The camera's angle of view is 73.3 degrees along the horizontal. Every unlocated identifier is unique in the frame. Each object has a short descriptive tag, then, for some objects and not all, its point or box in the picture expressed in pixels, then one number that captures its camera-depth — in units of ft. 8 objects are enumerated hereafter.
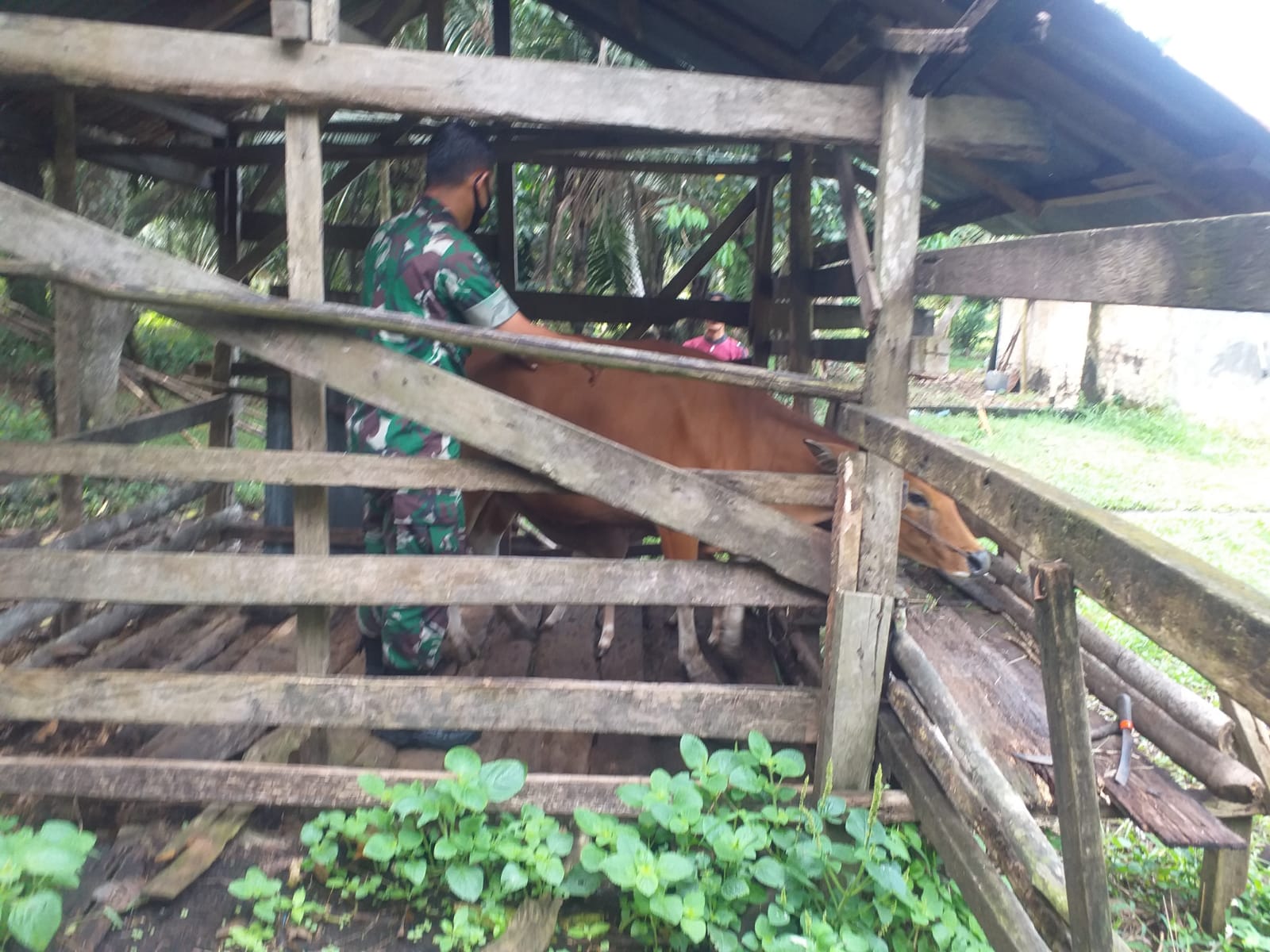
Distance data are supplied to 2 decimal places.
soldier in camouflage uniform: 9.09
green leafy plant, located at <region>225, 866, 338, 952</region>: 7.33
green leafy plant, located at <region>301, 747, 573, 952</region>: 7.59
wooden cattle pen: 7.38
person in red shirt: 21.56
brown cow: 11.75
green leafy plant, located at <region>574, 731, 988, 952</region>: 7.24
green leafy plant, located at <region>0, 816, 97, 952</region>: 6.25
